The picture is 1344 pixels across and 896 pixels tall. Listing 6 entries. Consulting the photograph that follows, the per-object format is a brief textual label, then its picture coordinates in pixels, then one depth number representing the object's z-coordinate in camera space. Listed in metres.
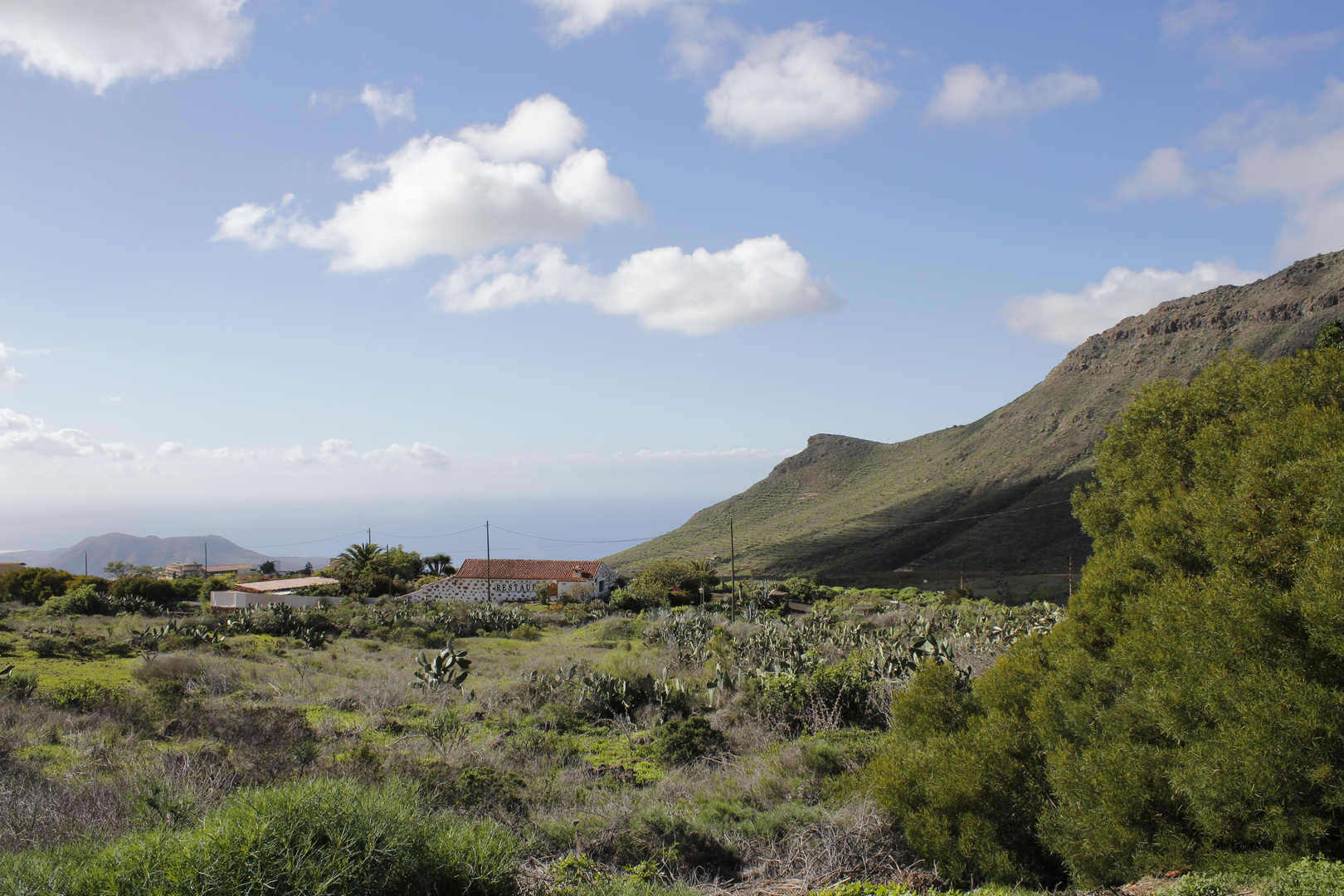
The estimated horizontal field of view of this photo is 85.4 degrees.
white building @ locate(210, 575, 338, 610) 36.03
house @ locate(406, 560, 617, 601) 50.53
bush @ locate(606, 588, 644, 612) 39.78
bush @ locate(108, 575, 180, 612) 35.22
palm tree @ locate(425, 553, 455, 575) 61.78
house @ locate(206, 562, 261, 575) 70.52
